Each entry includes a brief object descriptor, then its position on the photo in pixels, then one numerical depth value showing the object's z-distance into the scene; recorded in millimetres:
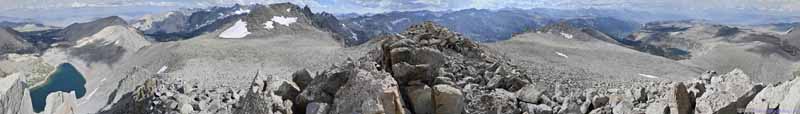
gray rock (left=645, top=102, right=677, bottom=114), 18297
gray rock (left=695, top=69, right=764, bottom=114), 16250
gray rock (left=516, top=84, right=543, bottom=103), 23719
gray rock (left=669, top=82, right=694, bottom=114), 18062
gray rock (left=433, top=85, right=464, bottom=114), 20516
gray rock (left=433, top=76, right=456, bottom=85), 24000
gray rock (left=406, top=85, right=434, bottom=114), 20719
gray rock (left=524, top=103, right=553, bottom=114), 22566
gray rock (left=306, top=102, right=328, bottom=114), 19781
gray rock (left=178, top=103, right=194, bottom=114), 35041
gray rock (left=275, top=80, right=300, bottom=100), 23328
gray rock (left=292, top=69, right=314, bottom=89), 25281
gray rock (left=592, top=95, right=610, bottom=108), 21770
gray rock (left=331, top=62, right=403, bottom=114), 17944
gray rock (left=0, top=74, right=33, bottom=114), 18500
